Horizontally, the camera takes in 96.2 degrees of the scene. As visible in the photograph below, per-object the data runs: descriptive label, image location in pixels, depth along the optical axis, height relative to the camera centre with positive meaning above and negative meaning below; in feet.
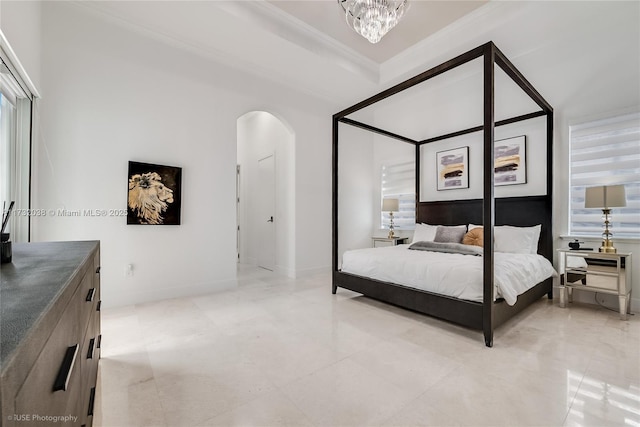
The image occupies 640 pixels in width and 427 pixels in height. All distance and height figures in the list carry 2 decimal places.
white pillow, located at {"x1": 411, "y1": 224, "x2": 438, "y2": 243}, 14.15 -0.82
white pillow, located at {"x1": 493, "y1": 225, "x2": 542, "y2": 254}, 11.37 -0.91
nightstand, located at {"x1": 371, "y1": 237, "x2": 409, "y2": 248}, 16.69 -1.45
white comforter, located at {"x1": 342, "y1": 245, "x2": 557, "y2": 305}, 7.97 -1.74
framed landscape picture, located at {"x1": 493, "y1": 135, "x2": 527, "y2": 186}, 12.80 +2.56
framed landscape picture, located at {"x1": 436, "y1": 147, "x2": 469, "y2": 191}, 14.80 +2.56
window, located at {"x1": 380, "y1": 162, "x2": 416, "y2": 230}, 17.19 +1.60
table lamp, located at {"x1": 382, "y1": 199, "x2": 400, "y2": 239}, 16.87 +0.59
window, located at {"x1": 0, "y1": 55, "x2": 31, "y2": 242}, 7.56 +1.85
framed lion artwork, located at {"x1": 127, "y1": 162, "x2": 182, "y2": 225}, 10.69 +0.77
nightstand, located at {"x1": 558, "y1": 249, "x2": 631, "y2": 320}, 9.31 -1.92
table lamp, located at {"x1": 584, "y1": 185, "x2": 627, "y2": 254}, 9.39 +0.58
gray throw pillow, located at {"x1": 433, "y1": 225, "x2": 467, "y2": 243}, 12.75 -0.78
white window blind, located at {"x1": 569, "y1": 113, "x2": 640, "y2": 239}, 10.14 +1.86
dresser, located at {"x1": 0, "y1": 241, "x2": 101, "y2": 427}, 1.46 -0.84
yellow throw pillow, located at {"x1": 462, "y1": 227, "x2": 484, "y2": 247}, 11.95 -0.88
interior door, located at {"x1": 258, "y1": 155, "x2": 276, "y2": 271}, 17.44 +0.13
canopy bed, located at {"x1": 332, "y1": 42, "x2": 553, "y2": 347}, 7.42 -0.02
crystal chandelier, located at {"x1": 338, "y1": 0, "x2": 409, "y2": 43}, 8.33 +5.96
